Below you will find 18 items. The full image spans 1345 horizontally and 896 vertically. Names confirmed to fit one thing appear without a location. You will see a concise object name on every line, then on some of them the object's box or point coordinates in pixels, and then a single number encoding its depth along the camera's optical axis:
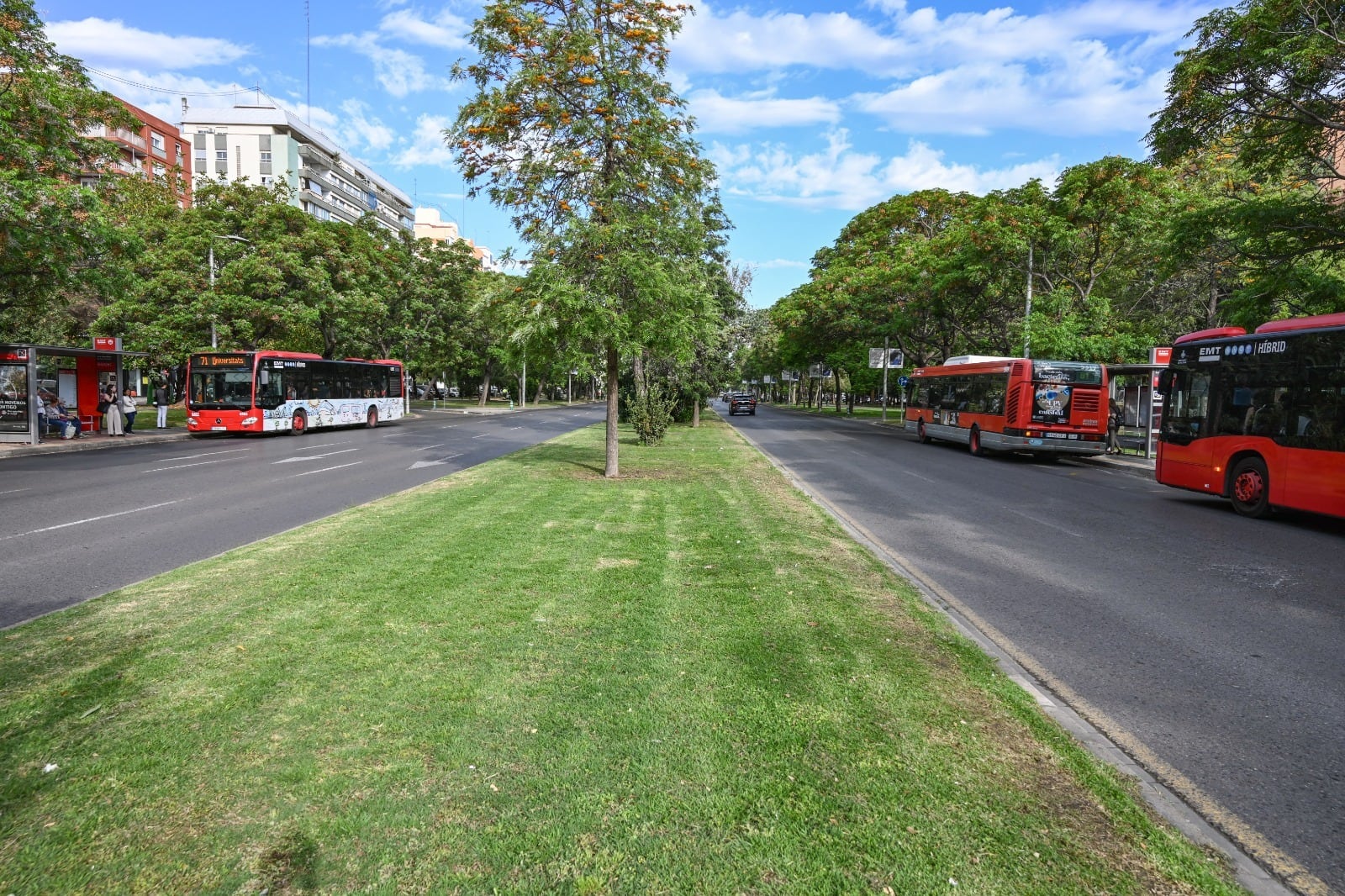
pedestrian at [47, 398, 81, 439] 24.69
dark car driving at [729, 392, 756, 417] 50.13
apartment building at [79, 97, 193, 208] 55.12
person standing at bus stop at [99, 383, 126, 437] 24.91
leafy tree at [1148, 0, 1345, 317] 12.82
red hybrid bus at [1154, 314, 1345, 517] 10.36
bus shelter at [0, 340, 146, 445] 22.16
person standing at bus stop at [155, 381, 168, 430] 29.79
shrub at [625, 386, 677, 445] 21.70
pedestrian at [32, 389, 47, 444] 24.44
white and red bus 26.03
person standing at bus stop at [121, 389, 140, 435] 26.79
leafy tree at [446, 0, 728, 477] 12.64
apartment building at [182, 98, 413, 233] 72.94
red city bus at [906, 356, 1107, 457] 20.09
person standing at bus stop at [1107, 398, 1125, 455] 23.23
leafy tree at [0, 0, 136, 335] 17.12
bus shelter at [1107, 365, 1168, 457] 21.38
